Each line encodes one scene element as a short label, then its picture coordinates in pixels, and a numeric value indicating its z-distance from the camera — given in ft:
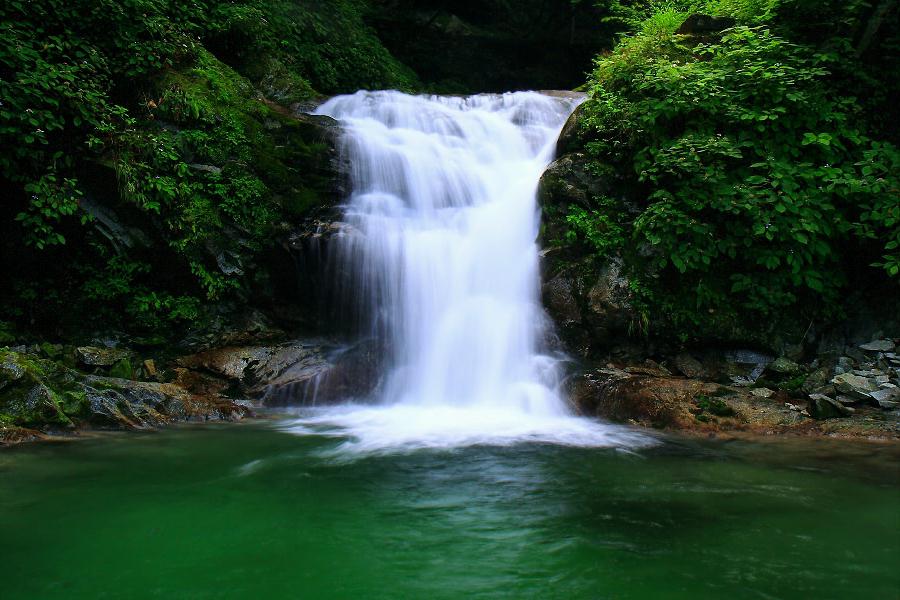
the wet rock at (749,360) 22.22
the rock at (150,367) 22.69
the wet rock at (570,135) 26.96
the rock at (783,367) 21.38
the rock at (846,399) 19.38
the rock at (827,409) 18.53
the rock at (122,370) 21.63
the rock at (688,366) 22.33
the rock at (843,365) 21.09
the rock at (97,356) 21.63
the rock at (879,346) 21.34
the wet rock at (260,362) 23.68
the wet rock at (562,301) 23.79
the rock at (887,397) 18.83
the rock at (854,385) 19.41
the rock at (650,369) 22.25
